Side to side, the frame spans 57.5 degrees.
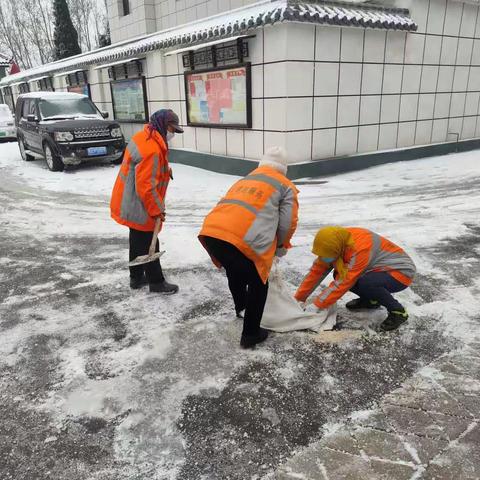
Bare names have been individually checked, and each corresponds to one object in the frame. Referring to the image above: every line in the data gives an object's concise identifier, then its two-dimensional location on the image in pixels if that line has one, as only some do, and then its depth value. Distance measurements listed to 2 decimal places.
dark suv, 10.09
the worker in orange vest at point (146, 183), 3.52
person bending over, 2.68
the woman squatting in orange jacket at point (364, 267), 3.06
